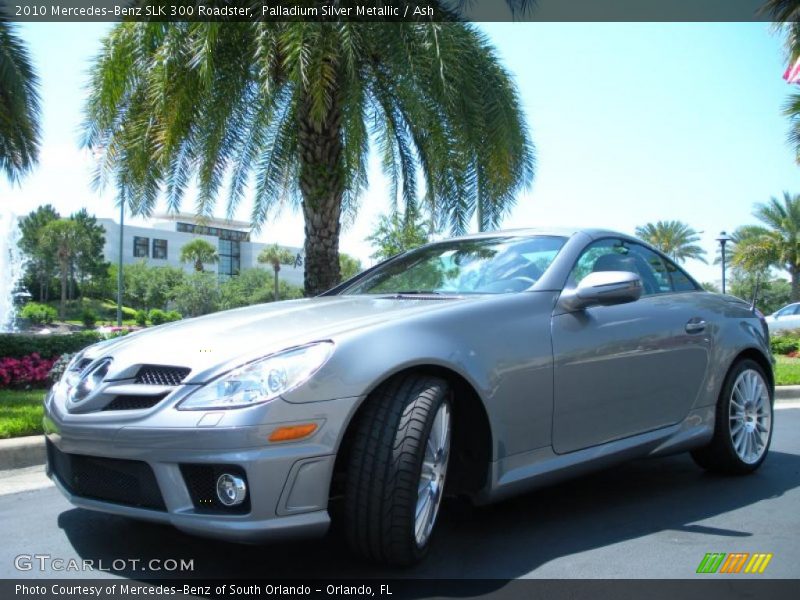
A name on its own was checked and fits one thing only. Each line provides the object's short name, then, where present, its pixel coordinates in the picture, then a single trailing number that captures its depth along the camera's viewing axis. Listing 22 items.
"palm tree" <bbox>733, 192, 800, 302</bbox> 39.84
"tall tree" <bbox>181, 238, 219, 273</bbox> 93.09
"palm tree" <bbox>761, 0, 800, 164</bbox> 18.09
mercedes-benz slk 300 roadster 2.85
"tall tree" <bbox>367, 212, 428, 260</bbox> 24.48
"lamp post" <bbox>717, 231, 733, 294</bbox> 21.80
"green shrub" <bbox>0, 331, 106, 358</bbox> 10.38
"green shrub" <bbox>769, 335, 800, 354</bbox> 18.97
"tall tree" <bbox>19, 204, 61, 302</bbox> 81.88
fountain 46.02
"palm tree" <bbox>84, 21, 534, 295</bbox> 8.91
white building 96.88
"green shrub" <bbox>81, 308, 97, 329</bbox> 67.13
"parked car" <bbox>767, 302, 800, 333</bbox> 25.03
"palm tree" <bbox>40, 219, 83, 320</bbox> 79.12
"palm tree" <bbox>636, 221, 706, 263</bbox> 58.66
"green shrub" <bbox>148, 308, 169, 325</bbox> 62.38
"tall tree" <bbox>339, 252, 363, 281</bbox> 77.44
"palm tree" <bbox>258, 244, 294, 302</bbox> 91.51
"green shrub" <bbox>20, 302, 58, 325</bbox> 67.75
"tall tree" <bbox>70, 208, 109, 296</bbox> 82.25
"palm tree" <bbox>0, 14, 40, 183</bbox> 11.83
